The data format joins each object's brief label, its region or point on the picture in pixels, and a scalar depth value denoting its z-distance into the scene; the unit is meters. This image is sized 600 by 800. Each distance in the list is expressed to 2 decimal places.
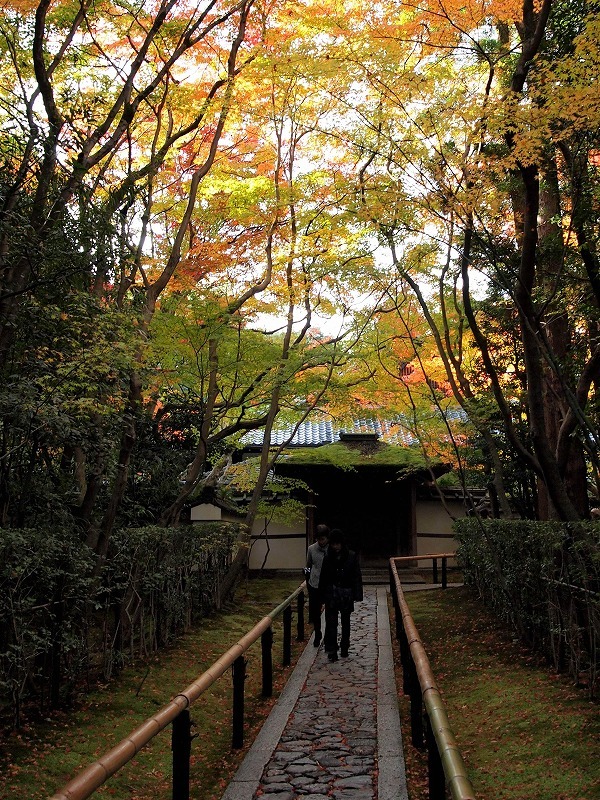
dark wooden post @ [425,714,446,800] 4.30
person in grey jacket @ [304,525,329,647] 10.26
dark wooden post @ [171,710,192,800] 4.50
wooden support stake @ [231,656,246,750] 6.20
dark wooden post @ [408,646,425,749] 5.73
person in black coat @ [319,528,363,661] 9.38
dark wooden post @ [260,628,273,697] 7.89
